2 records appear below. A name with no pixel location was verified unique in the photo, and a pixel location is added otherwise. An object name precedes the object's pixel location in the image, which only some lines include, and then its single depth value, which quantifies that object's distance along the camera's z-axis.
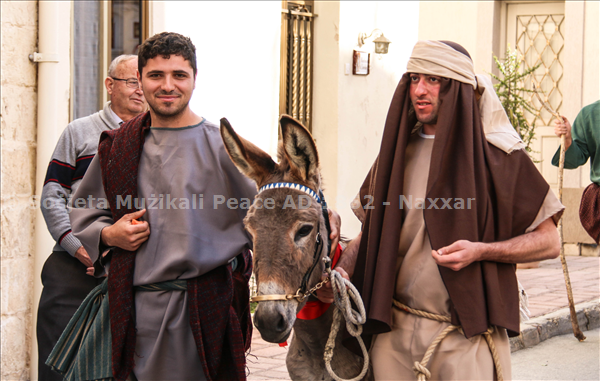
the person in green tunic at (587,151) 5.46
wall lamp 9.27
